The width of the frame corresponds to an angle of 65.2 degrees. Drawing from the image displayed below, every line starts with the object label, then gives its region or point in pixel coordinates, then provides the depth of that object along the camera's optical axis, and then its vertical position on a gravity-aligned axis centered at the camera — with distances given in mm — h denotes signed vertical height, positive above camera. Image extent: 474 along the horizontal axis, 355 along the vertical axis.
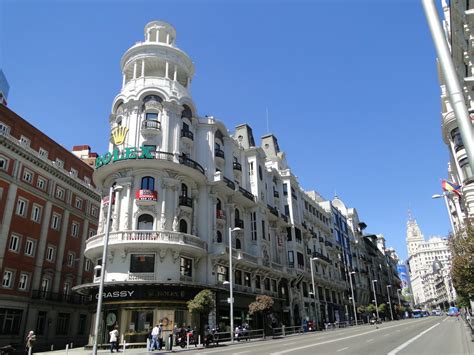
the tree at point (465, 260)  23906 +3346
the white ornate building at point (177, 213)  32938 +11371
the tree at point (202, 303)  30203 +1433
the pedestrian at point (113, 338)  26094 -917
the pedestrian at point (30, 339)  25133 -753
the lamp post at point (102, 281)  19459 +2384
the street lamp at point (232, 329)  32656 -670
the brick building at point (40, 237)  37688 +9631
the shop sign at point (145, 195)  35188 +11399
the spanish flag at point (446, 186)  42203 +13999
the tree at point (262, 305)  35969 +1347
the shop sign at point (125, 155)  35628 +15485
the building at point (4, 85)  62606 +39080
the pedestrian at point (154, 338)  25234 -931
